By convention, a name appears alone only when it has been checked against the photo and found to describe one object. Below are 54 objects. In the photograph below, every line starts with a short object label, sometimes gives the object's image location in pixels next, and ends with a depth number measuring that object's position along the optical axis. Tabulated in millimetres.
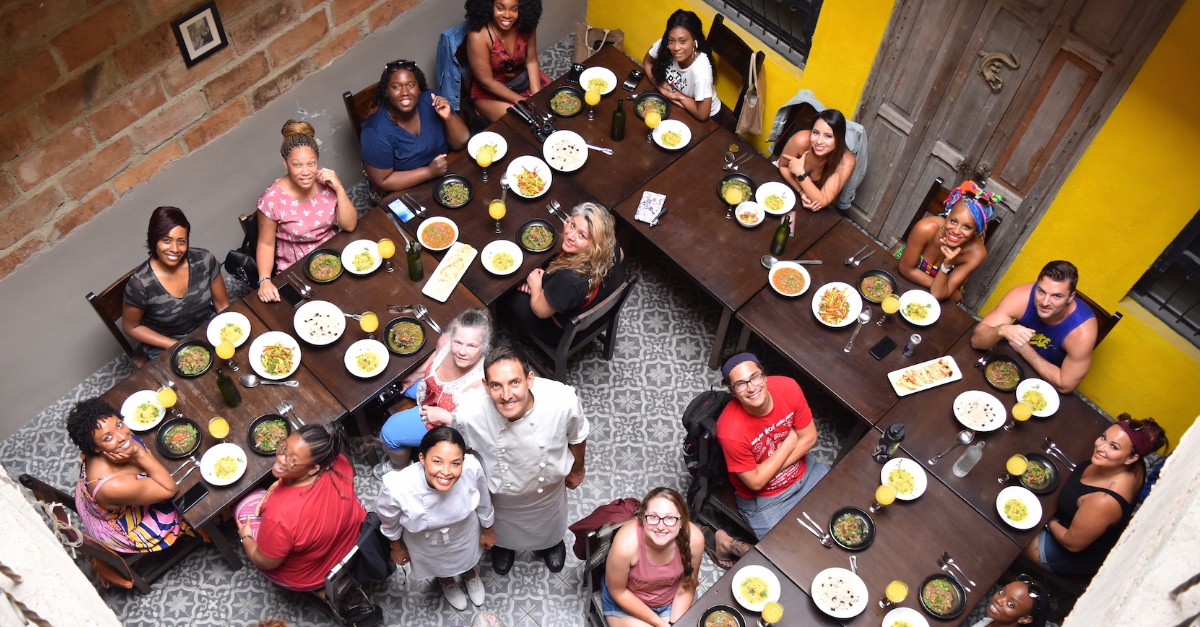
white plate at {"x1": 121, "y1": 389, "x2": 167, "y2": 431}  4328
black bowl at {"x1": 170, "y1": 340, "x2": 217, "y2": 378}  4555
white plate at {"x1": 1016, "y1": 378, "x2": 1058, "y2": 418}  4688
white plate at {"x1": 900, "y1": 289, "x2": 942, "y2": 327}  5000
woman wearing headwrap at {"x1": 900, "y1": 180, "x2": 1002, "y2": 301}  4941
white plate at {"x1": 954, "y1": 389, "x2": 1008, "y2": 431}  4594
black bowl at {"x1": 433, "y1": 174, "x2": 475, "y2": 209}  5289
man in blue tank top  4555
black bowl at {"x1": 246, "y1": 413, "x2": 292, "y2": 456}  4324
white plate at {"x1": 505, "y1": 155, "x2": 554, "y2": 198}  5410
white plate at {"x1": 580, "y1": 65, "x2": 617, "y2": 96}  6023
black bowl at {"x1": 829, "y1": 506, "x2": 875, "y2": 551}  4172
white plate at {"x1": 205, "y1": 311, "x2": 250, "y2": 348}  4645
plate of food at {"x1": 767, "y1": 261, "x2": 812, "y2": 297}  5066
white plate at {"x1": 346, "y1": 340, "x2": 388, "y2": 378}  4598
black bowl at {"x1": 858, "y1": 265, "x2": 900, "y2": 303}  5102
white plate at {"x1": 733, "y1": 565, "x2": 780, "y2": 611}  3992
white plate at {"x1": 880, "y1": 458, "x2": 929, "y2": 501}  4355
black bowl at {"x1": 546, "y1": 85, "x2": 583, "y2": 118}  5935
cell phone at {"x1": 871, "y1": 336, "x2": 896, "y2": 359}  4855
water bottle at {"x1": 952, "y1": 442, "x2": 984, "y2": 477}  4441
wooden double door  4465
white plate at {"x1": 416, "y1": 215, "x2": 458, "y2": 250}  5105
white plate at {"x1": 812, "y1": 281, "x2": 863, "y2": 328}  4957
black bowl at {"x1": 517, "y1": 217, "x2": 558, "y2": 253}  5137
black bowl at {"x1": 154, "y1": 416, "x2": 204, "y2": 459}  4277
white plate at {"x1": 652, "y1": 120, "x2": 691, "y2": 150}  5723
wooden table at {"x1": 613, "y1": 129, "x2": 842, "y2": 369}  5137
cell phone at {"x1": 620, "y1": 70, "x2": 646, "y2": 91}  6000
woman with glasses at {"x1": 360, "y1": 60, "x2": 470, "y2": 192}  5391
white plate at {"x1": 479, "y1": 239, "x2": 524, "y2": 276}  5035
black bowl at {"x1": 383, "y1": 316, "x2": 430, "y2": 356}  4699
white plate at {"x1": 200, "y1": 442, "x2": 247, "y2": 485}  4223
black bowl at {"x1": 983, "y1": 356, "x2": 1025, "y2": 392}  4758
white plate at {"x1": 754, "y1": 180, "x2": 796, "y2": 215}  5477
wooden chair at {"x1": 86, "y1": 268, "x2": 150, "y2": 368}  4617
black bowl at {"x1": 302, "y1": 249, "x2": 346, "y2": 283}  4910
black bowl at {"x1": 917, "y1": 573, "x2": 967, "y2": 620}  4031
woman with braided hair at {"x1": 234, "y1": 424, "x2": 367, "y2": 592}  3771
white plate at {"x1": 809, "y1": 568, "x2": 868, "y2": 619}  3969
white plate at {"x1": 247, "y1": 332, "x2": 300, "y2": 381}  4578
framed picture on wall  4824
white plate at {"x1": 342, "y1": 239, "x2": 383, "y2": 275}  4965
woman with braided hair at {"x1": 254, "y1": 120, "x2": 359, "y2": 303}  4934
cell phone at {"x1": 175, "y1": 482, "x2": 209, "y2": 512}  4152
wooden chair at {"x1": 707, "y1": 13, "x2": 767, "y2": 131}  6031
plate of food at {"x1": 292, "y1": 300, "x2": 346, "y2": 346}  4684
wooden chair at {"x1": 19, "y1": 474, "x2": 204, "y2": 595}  4043
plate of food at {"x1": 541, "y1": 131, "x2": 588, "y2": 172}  5531
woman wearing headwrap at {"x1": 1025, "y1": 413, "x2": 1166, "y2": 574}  4113
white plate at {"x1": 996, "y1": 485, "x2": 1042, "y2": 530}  4305
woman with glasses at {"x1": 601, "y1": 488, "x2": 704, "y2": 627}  3721
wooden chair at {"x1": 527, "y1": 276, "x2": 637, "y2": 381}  4758
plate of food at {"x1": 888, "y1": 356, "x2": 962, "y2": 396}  4742
